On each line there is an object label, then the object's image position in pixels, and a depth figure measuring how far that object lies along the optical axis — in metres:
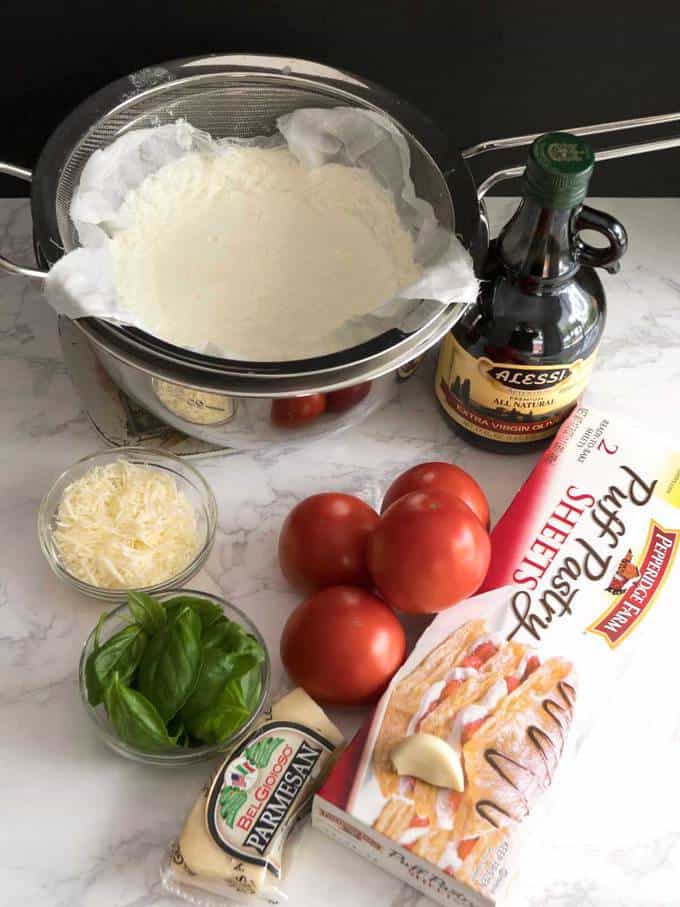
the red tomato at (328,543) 0.99
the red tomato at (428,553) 0.94
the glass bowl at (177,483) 1.00
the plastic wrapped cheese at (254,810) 0.85
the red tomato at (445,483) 1.02
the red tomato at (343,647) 0.92
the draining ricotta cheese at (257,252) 1.04
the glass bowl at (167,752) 0.90
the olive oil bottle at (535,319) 0.96
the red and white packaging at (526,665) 0.85
